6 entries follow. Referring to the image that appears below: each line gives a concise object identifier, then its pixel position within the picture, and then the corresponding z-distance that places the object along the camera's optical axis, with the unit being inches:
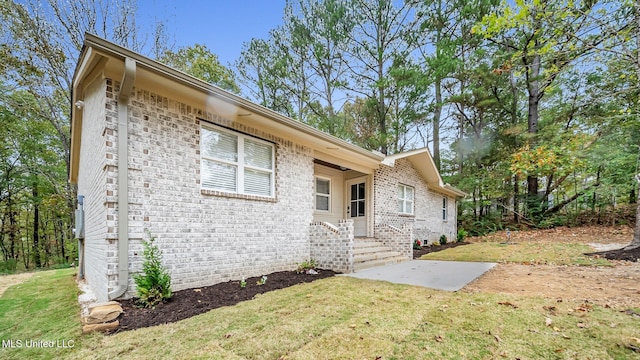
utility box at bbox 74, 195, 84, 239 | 263.3
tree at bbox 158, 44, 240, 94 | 582.4
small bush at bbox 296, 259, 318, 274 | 249.0
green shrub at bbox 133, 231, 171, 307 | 151.2
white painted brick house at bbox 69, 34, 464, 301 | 156.1
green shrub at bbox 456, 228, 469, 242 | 586.2
